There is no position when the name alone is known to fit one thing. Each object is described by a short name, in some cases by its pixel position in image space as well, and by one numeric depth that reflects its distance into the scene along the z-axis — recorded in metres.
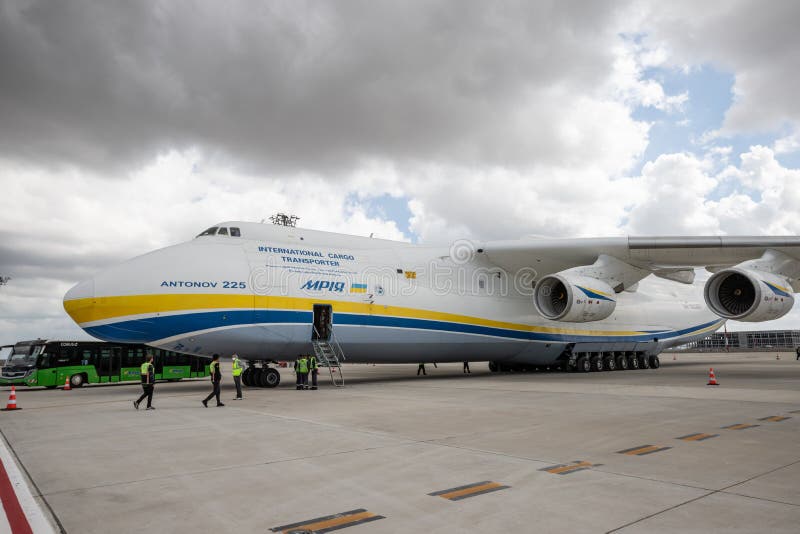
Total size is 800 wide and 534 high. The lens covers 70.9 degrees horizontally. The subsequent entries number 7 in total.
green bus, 19.03
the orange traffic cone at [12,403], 10.95
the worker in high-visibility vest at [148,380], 10.05
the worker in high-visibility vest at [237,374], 11.47
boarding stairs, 14.51
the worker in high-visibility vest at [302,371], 14.12
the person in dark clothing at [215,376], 10.33
